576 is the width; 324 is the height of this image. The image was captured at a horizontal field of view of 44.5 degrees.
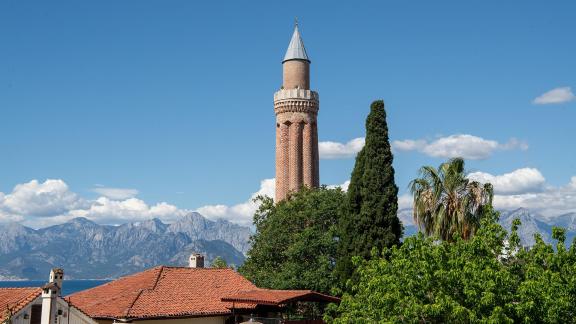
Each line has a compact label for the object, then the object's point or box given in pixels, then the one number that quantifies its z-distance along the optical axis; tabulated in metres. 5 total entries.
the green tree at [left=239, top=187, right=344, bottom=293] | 40.97
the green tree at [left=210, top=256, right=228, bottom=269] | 61.39
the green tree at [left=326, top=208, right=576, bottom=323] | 20.11
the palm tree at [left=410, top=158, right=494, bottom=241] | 29.45
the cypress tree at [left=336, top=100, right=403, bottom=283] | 33.12
